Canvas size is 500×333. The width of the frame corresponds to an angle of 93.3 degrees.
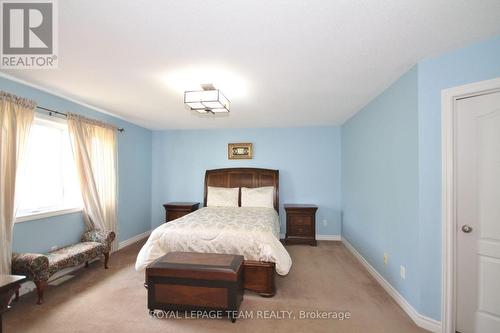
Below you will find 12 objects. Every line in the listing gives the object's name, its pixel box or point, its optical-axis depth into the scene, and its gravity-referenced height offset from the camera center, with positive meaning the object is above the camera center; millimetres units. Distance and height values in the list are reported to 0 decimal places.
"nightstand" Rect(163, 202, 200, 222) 4758 -885
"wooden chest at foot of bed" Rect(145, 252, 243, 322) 2154 -1116
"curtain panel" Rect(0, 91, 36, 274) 2344 +105
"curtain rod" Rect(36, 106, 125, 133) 2862 +699
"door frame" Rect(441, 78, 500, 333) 1955 -367
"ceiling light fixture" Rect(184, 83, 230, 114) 2592 +753
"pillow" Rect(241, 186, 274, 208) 4488 -597
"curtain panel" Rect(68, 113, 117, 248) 3326 -12
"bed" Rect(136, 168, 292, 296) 2598 -892
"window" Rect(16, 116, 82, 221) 2785 -114
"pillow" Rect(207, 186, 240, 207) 4586 -606
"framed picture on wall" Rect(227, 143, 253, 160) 5074 +329
